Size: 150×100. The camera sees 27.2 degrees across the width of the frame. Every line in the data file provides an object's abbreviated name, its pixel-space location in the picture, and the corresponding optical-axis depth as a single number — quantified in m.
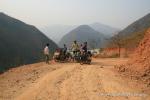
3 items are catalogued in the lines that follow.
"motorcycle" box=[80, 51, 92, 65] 24.22
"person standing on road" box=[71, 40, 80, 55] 25.69
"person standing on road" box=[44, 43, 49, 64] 25.27
